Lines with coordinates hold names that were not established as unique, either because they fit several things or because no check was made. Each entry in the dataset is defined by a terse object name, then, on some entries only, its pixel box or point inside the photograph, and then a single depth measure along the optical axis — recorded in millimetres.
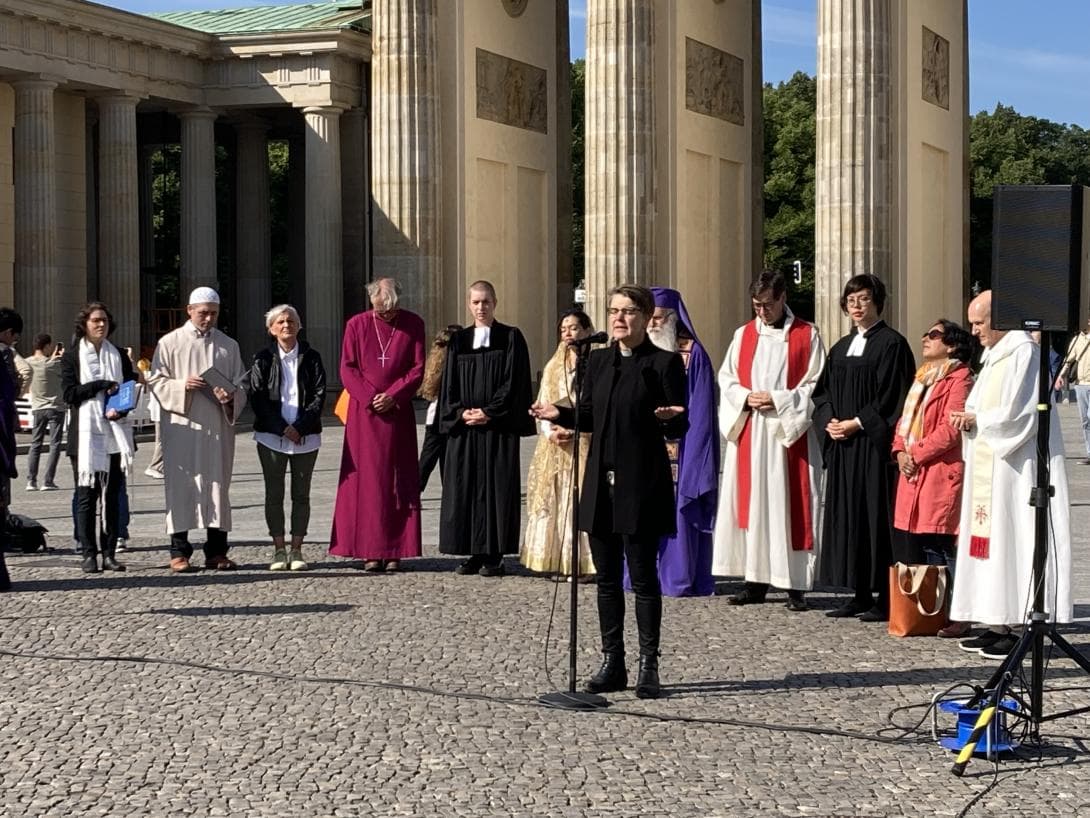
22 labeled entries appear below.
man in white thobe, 14555
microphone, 9127
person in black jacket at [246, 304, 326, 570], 14727
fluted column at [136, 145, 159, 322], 51281
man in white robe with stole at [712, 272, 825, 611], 12586
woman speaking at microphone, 9367
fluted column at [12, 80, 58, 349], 39188
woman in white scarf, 14383
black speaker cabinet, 8562
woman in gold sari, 13953
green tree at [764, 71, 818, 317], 71750
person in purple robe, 12742
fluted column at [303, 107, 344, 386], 43438
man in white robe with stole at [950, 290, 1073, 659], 10445
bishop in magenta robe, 14648
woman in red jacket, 11438
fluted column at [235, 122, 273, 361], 48062
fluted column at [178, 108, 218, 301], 44250
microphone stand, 9047
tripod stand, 8164
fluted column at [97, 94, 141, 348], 41938
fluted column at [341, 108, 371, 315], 45031
